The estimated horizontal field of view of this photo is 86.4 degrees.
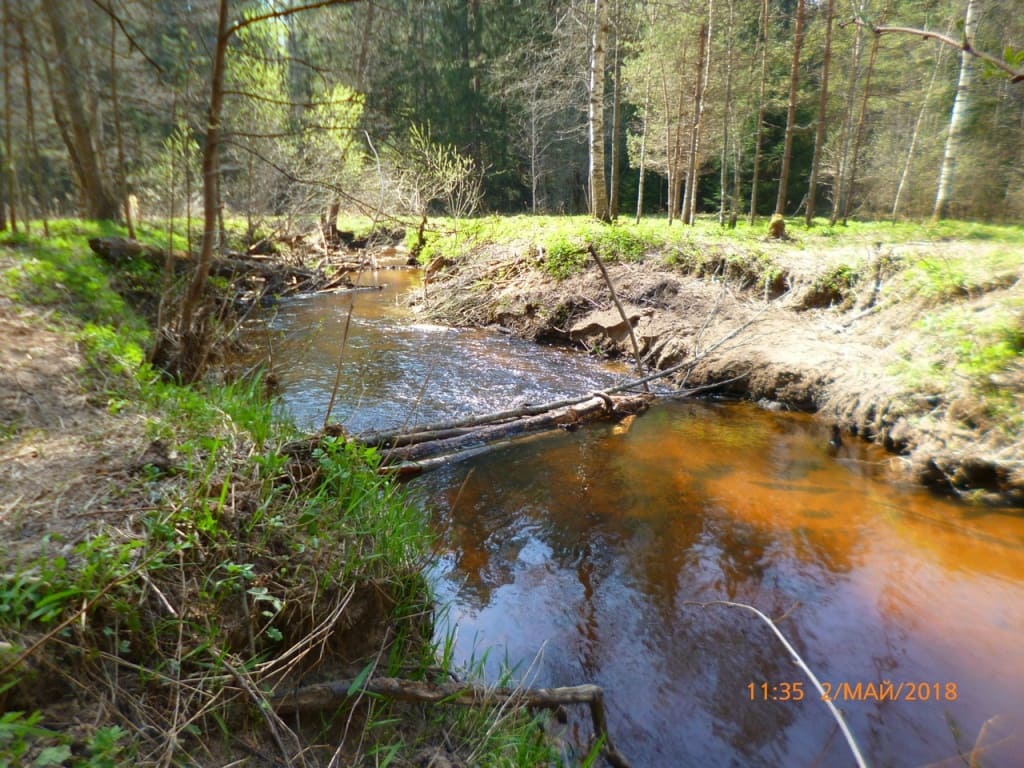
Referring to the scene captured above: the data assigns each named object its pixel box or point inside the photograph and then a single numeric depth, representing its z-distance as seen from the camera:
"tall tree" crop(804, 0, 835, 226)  16.80
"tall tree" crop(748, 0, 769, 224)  17.34
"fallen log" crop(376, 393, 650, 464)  5.23
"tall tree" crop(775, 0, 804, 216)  16.09
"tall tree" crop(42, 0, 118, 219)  9.04
